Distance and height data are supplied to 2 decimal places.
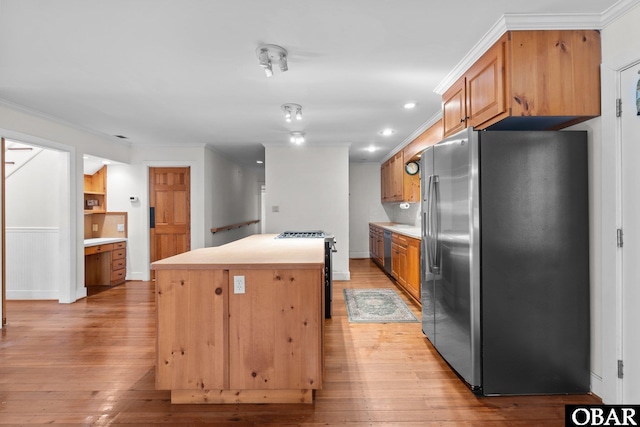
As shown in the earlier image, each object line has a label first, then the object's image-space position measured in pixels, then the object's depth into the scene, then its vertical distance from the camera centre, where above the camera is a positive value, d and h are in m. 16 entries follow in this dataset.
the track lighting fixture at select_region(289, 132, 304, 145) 4.91 +1.13
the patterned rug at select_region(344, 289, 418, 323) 3.81 -1.20
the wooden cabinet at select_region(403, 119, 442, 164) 4.22 +1.01
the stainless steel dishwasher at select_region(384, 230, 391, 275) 5.85 -0.71
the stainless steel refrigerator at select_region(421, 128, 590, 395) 2.20 -0.33
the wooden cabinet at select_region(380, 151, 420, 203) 5.66 +0.55
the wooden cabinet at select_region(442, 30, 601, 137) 2.12 +0.88
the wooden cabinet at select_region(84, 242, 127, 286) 5.56 -0.89
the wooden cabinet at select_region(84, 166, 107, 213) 5.86 +0.44
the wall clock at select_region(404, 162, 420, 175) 5.60 +0.74
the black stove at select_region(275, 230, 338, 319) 3.77 -0.60
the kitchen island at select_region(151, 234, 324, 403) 2.15 -0.74
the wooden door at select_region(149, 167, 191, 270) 5.98 +0.12
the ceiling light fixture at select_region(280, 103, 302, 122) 3.65 +1.15
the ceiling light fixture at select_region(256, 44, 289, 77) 2.37 +1.15
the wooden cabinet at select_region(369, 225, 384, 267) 6.58 -0.70
